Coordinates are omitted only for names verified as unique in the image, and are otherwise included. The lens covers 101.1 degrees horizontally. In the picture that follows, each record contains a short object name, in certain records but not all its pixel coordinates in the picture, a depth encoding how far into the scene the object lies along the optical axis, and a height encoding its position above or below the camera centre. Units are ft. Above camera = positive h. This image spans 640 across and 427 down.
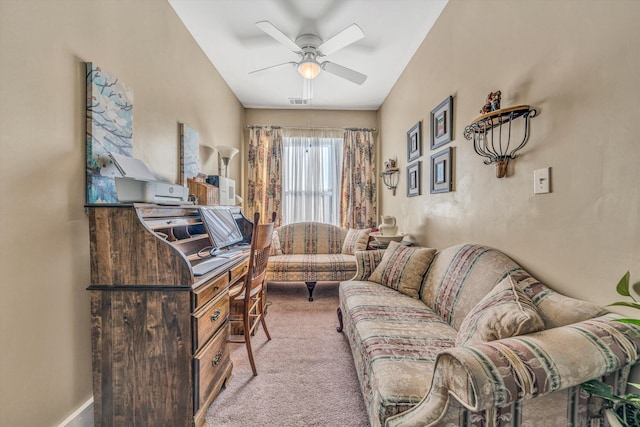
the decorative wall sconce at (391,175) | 11.79 +1.78
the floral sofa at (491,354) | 2.44 -1.59
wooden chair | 5.81 -1.49
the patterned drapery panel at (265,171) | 14.21 +2.30
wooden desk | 4.14 -1.76
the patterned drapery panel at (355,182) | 14.49 +1.69
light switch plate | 4.08 +0.48
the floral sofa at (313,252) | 11.21 -1.95
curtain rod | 14.24 +4.69
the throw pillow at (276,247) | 12.34 -1.58
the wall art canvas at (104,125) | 4.49 +1.65
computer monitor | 6.53 -0.32
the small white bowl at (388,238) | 9.83 -0.96
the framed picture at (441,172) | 7.11 +1.16
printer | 4.38 +0.54
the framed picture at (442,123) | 6.97 +2.52
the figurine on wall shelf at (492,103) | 4.78 +1.99
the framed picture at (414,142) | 9.07 +2.53
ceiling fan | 7.01 +4.85
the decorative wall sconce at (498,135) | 4.45 +1.52
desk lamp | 10.32 +2.42
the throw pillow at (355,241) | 12.10 -1.35
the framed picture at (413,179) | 9.36 +1.21
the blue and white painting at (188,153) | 7.73 +1.89
